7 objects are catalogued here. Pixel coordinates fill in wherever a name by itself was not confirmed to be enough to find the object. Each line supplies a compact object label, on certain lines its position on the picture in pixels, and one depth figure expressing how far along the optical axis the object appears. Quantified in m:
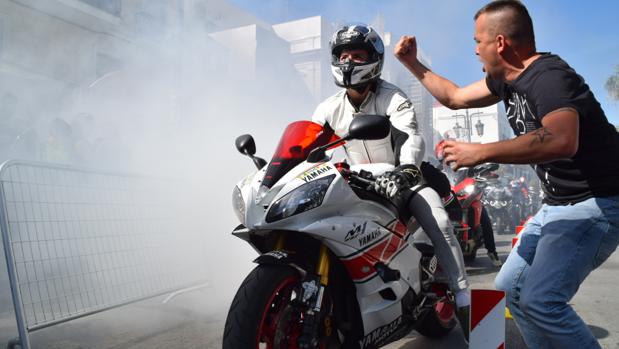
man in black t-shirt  1.77
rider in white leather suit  2.98
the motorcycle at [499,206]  12.88
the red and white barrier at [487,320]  2.32
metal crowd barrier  3.35
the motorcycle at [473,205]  6.77
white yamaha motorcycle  2.08
